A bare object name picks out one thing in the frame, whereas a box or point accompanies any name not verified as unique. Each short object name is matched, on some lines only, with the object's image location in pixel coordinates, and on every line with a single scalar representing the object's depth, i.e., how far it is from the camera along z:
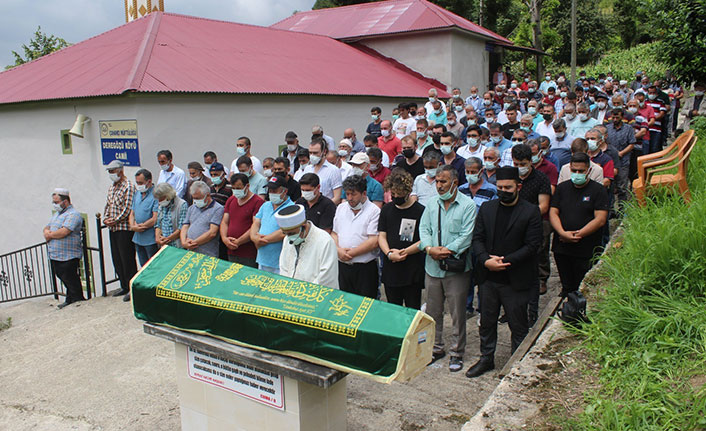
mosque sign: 12.91
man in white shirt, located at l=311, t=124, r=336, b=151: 11.12
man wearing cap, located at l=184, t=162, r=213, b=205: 8.92
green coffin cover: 3.52
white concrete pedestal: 3.83
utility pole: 22.09
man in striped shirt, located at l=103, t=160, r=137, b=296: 9.05
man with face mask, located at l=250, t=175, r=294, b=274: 6.56
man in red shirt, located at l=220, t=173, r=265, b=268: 7.25
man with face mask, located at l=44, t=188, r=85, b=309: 9.34
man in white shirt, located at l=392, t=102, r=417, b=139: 13.04
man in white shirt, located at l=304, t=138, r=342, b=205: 8.49
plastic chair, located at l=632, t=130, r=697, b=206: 5.82
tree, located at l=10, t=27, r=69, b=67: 31.70
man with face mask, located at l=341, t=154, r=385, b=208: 7.32
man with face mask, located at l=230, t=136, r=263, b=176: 9.91
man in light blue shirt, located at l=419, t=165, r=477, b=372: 5.59
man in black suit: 5.23
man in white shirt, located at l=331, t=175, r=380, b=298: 6.09
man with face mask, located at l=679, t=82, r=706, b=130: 11.92
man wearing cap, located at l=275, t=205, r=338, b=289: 4.71
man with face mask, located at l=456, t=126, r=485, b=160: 8.80
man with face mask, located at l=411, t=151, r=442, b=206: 7.04
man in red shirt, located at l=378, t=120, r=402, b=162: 11.09
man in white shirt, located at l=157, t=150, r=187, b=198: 9.98
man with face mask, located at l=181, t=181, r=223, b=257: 7.62
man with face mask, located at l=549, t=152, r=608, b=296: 6.12
